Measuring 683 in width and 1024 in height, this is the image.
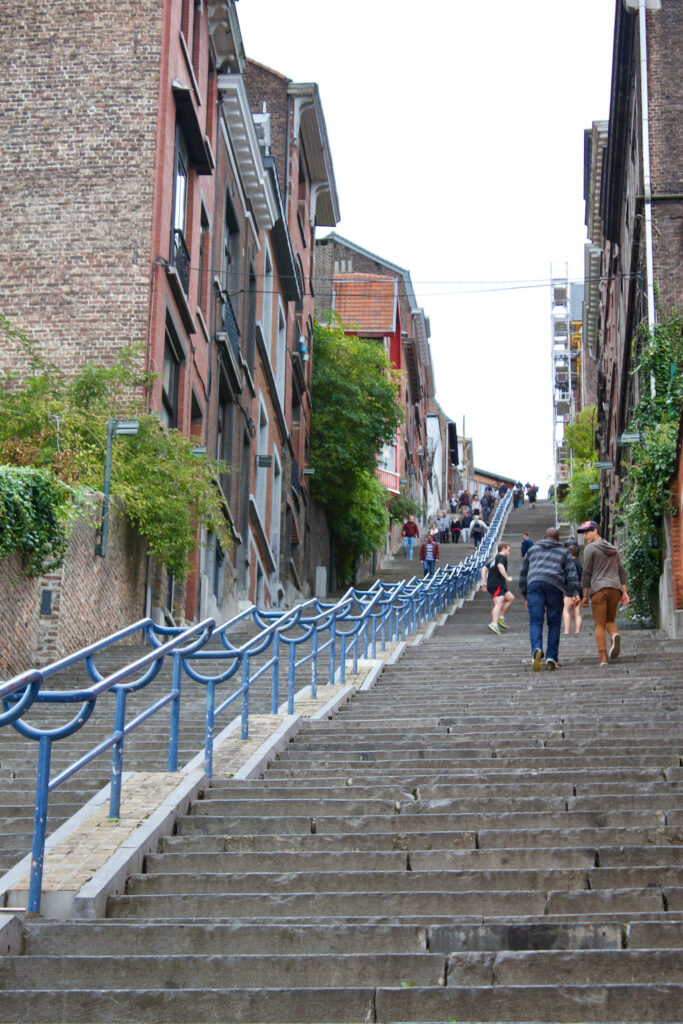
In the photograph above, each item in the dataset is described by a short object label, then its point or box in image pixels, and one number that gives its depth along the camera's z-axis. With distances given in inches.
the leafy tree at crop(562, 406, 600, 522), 1776.6
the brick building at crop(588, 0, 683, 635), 1068.5
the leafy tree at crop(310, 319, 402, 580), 1397.6
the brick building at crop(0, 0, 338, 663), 810.2
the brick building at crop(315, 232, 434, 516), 1923.0
